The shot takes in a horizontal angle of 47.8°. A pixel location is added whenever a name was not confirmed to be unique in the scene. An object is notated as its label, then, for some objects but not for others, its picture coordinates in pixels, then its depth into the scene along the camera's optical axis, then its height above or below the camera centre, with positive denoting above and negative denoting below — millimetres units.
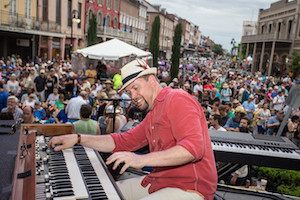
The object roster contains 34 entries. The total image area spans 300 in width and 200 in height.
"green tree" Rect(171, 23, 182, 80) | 24375 -21
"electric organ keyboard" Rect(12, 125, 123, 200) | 2260 -993
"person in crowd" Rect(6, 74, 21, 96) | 11898 -1627
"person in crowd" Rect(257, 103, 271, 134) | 11333 -2045
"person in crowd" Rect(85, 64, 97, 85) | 16672 -1541
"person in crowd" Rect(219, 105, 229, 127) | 10180 -1777
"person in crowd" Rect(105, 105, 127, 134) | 7531 -1715
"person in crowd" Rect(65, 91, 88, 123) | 9103 -1758
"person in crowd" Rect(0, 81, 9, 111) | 9765 -1742
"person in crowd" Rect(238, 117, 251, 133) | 8961 -1842
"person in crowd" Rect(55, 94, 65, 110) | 10359 -1858
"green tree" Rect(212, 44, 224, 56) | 151875 +1632
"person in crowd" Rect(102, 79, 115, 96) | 12422 -1510
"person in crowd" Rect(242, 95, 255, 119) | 12180 -1830
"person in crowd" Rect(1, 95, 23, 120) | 8344 -1703
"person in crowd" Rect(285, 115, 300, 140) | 9844 -1959
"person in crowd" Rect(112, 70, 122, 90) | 14448 -1521
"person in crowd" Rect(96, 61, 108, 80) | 20303 -1504
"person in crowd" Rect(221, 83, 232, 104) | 15266 -1755
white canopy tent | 14259 -205
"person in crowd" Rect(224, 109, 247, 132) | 9544 -1846
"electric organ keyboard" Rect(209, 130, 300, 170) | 5012 -1405
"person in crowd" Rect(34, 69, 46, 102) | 12977 -1684
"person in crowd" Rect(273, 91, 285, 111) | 13839 -1772
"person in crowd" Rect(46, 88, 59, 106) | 10812 -1811
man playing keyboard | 2215 -632
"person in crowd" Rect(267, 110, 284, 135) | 10787 -2052
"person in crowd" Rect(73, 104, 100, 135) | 6770 -1595
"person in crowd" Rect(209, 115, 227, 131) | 7789 -1572
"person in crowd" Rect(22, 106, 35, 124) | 7588 -1678
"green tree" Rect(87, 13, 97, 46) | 28875 +1061
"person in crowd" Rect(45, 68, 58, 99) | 13258 -1686
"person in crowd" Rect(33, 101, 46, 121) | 9297 -1955
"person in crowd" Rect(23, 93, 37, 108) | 9625 -1723
